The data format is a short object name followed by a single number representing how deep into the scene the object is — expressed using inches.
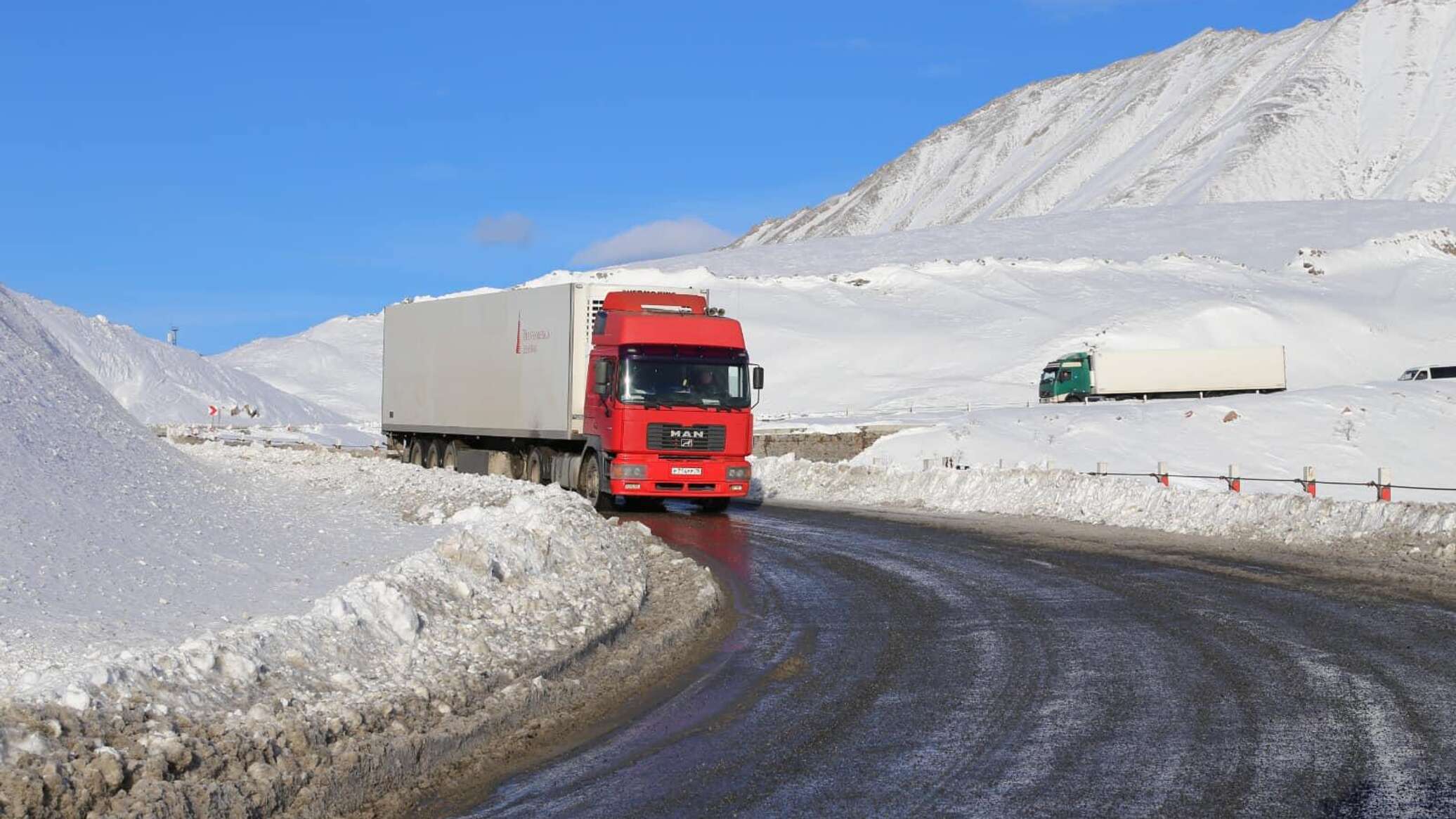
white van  2436.0
